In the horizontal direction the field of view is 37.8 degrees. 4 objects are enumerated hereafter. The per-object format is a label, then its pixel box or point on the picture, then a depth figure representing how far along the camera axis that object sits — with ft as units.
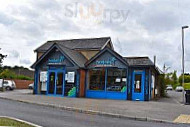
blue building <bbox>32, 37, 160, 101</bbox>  76.02
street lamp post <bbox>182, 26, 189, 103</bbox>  73.53
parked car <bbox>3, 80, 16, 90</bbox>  125.90
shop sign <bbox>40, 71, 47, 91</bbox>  87.76
